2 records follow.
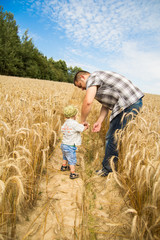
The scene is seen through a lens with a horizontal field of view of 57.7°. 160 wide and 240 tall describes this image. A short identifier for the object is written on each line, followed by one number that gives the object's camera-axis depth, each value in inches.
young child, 85.4
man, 84.6
